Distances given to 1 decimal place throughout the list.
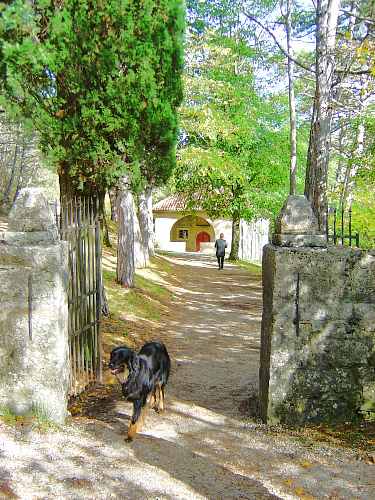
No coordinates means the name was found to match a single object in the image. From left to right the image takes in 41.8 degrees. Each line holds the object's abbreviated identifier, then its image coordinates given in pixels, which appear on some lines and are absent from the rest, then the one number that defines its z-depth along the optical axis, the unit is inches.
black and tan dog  190.7
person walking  872.0
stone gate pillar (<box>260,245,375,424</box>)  208.4
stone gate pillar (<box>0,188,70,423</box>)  196.1
